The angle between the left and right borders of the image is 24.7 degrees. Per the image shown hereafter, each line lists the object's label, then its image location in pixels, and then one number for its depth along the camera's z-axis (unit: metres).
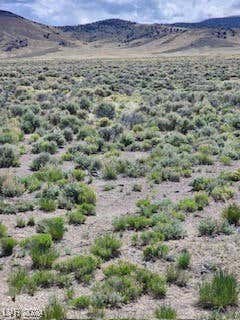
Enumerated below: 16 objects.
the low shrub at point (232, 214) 13.41
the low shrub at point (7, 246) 11.73
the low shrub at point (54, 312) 8.55
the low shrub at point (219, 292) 9.14
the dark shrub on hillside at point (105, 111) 31.41
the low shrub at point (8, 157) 20.16
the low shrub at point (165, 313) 8.61
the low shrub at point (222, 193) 15.53
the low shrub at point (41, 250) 10.95
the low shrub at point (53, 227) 12.58
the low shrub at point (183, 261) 10.80
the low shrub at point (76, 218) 13.78
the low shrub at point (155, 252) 11.33
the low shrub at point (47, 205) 14.76
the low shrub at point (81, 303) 9.14
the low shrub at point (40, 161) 19.69
